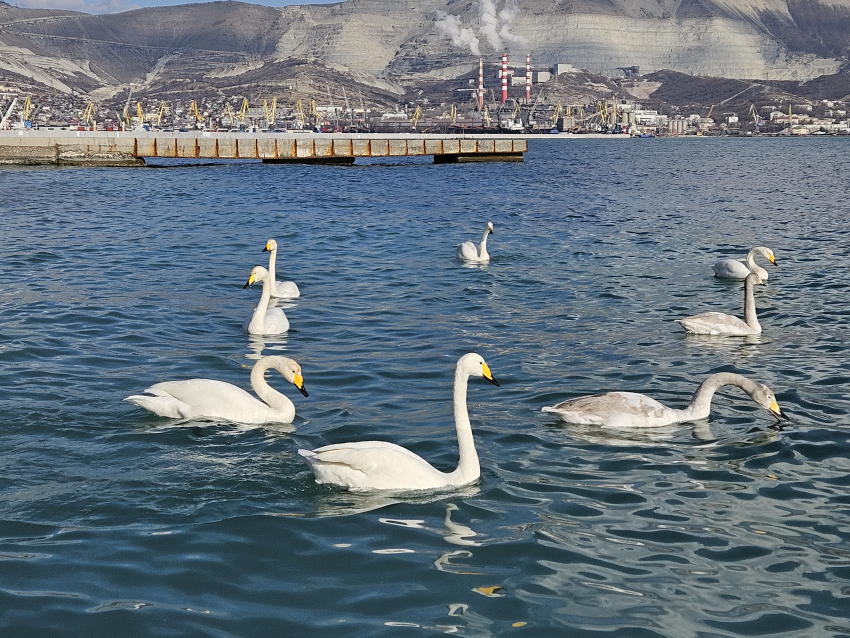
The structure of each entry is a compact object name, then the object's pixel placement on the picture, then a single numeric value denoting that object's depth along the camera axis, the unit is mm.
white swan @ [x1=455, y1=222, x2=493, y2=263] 20141
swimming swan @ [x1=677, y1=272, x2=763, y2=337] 12852
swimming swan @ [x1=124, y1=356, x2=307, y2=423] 8750
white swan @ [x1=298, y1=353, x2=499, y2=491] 7027
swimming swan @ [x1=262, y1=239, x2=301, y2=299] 15805
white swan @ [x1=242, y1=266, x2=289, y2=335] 12906
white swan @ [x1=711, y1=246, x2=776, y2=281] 17359
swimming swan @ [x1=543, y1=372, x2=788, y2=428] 8805
